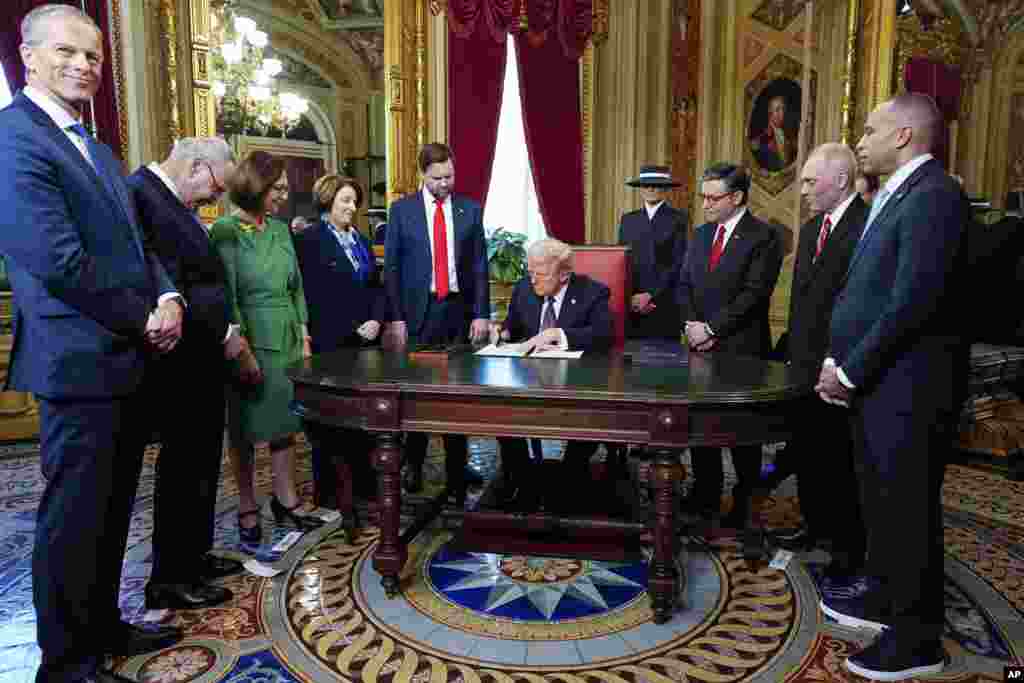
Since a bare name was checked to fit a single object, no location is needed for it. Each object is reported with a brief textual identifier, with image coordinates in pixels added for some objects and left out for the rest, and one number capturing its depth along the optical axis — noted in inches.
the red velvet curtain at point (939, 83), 246.5
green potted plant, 264.7
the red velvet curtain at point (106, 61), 180.7
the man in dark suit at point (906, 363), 82.8
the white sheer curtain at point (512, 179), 283.4
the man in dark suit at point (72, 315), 76.1
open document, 122.6
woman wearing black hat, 202.8
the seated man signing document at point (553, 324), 134.0
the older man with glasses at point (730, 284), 138.6
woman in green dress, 124.9
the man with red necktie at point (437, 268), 150.9
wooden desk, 94.8
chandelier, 233.3
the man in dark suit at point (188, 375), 102.2
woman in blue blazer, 146.0
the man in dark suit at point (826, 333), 114.6
